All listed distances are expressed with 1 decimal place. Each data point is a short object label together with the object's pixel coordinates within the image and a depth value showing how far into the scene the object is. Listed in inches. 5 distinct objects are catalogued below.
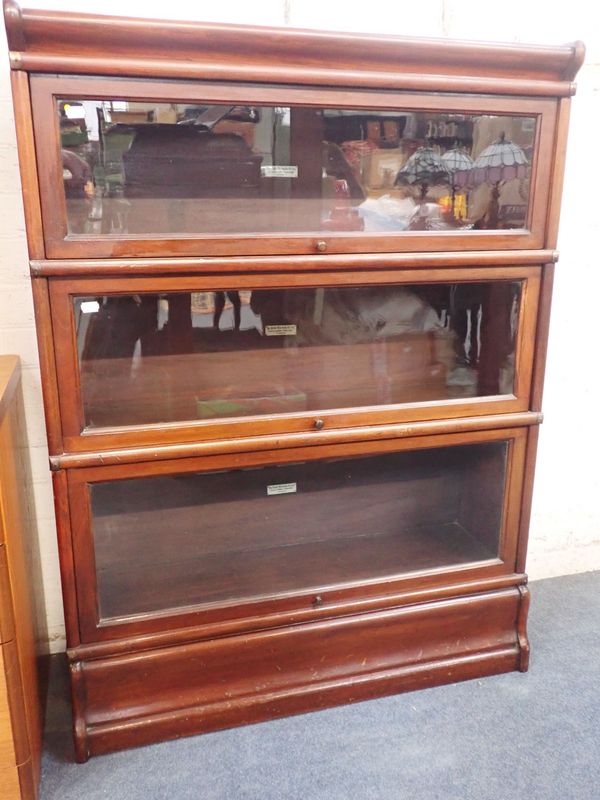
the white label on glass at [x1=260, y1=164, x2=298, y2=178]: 55.7
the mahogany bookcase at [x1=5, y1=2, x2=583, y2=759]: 49.2
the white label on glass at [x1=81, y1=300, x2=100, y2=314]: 51.2
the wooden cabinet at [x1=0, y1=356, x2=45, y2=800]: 48.2
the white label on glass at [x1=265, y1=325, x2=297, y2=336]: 60.9
